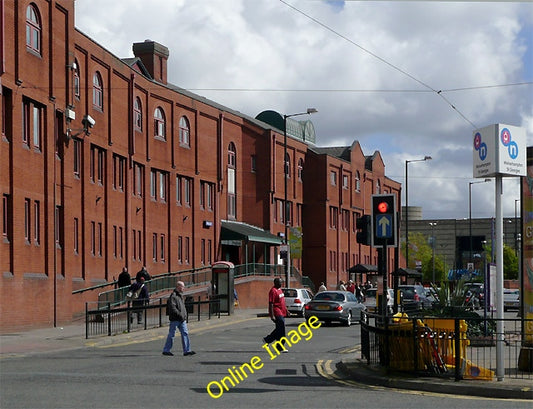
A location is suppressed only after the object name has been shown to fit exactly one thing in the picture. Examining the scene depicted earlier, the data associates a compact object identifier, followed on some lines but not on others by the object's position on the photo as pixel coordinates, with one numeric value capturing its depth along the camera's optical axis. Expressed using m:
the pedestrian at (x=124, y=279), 38.28
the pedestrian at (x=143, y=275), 36.76
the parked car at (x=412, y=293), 45.62
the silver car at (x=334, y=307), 36.31
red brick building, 31.95
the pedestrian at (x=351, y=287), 52.87
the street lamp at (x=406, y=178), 63.62
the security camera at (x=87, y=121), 37.56
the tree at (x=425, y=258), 112.38
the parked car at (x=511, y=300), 56.31
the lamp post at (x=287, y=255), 51.97
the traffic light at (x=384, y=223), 18.73
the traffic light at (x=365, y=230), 19.45
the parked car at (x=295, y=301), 43.56
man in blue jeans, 21.48
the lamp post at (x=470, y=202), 81.29
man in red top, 22.80
